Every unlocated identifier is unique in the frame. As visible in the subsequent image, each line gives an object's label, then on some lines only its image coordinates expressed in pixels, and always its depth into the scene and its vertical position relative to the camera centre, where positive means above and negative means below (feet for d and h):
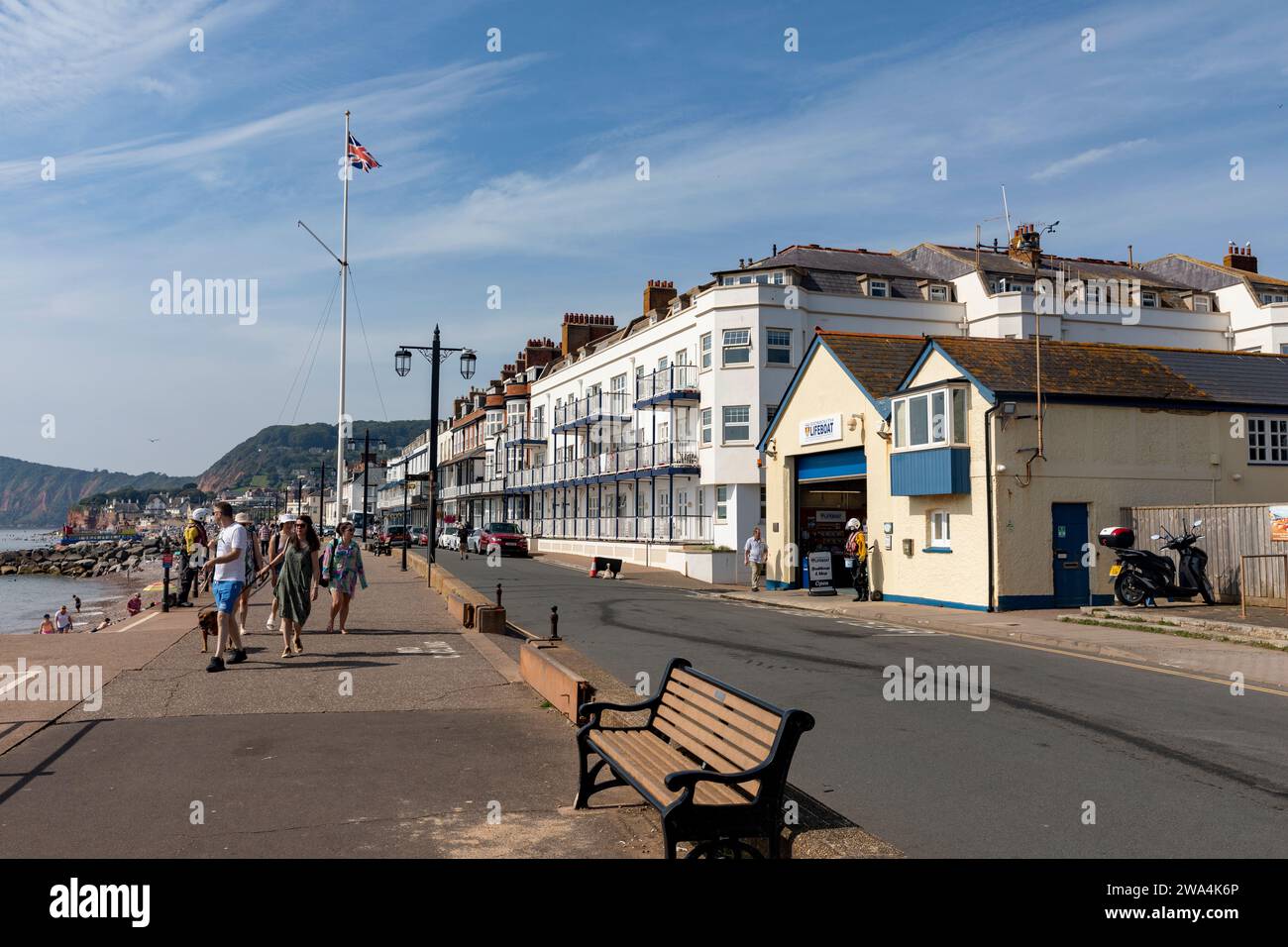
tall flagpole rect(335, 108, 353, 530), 138.69 +36.76
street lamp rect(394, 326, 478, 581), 93.87 +11.83
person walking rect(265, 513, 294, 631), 42.73 -1.39
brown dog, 39.75 -4.70
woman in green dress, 40.60 -3.36
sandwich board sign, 85.30 -6.41
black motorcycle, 63.87 -5.11
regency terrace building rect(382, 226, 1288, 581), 137.08 +24.40
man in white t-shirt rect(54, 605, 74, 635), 96.02 -11.33
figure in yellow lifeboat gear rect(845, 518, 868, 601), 78.74 -4.90
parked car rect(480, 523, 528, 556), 161.48 -6.49
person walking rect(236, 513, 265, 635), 40.96 -4.19
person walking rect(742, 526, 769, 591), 96.43 -5.58
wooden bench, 15.42 -4.64
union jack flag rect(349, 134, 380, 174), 135.33 +46.23
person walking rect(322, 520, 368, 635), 47.98 -3.26
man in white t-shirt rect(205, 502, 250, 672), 36.52 -2.36
